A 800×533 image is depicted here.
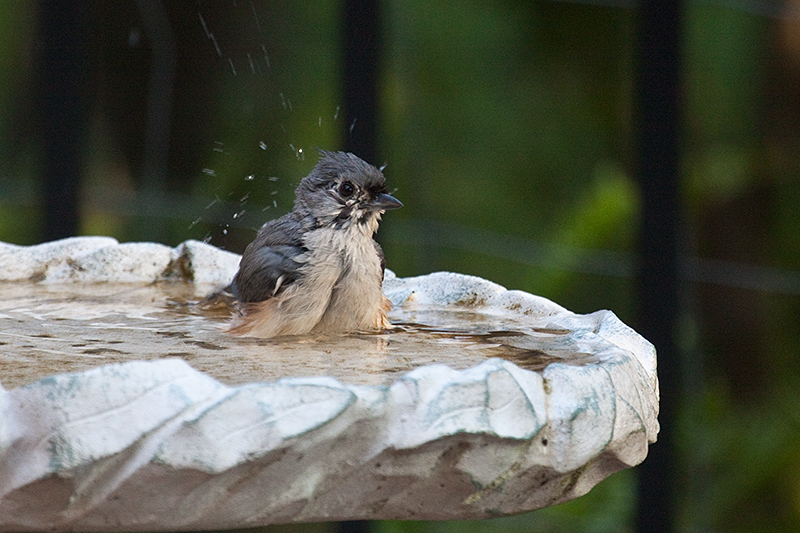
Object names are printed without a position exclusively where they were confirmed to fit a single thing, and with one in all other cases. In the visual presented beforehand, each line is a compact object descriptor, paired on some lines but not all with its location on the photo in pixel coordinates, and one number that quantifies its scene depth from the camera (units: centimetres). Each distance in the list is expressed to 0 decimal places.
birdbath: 352
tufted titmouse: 675
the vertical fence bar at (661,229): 955
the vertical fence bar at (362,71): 1091
